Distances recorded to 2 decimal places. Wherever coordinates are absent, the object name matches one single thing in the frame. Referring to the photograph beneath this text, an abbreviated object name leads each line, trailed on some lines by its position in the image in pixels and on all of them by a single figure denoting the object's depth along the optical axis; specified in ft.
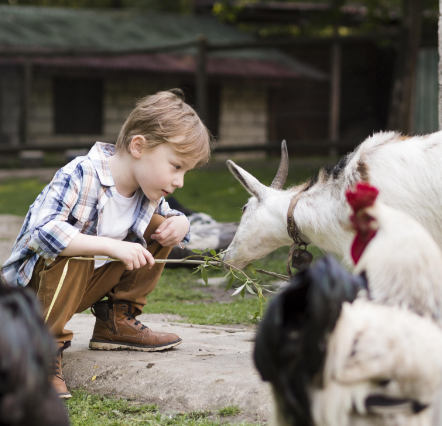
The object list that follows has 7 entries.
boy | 9.45
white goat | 12.18
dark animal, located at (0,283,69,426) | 5.19
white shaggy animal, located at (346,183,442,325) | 6.05
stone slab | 9.12
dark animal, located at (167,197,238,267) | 19.29
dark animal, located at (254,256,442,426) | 5.52
